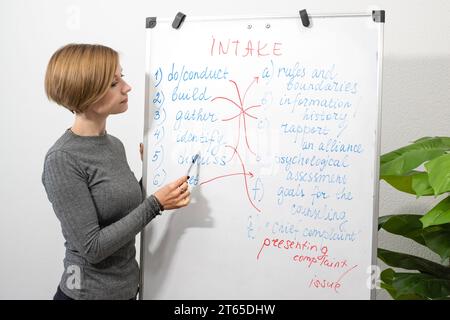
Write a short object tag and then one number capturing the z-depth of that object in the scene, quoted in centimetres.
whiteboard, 123
